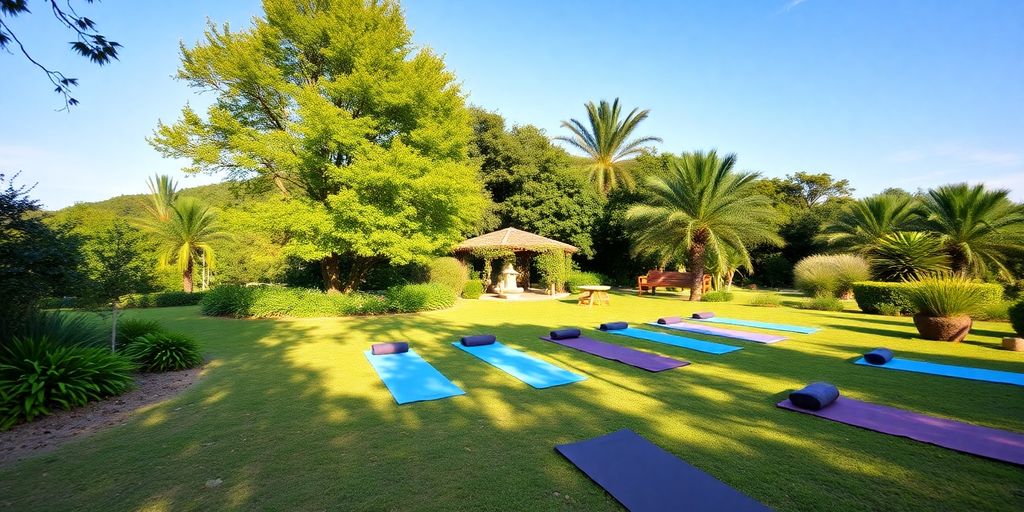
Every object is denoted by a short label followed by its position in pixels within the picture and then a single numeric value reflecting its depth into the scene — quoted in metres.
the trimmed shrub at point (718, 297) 16.98
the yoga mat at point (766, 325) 9.56
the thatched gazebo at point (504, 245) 18.80
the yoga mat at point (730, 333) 8.30
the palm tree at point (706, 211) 17.48
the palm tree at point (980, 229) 13.24
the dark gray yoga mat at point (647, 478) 2.58
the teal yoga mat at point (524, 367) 5.46
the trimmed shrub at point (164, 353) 6.07
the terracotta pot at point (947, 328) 7.98
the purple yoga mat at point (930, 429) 3.28
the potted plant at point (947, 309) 8.02
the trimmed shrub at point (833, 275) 15.29
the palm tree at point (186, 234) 19.45
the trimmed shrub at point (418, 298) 13.30
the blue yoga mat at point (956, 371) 5.35
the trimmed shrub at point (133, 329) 6.48
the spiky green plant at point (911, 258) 13.41
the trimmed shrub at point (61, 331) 4.81
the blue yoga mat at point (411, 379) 4.92
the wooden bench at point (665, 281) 19.19
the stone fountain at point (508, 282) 20.19
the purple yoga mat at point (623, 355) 6.18
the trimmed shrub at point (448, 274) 17.64
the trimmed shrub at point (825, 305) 13.62
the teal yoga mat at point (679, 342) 7.41
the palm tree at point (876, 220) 16.70
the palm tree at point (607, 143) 26.89
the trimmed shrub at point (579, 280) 20.93
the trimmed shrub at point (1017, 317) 7.50
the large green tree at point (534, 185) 23.83
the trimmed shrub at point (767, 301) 14.64
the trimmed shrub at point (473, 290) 18.14
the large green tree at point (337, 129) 11.59
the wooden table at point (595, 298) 15.11
